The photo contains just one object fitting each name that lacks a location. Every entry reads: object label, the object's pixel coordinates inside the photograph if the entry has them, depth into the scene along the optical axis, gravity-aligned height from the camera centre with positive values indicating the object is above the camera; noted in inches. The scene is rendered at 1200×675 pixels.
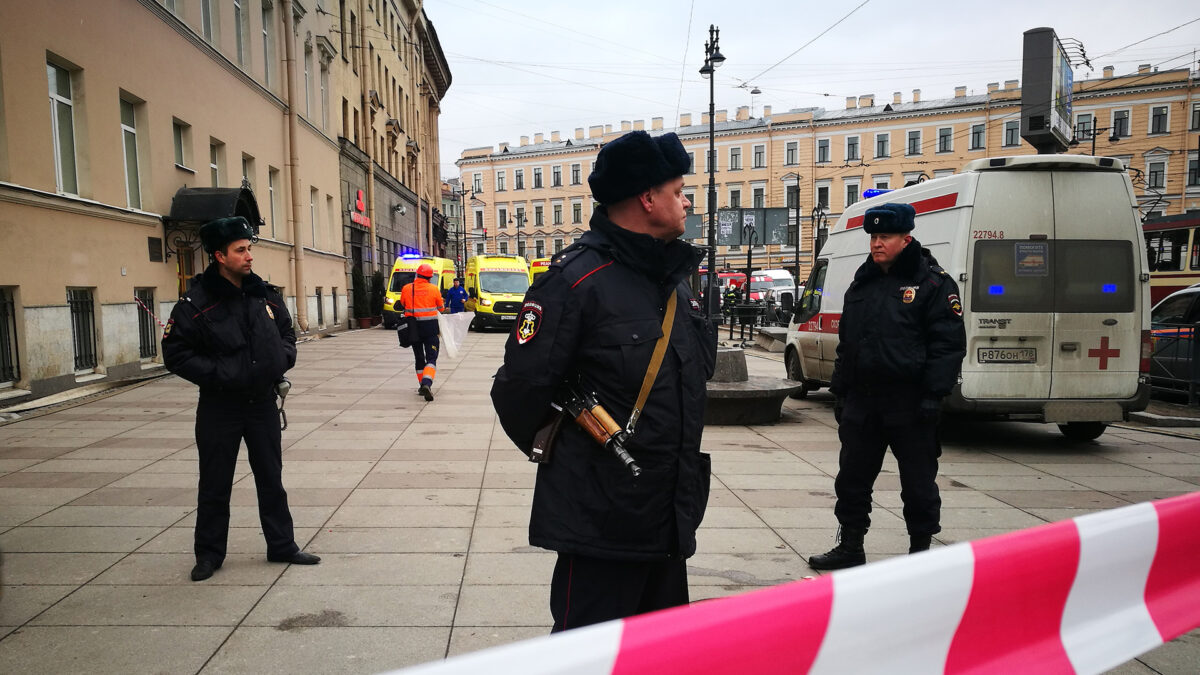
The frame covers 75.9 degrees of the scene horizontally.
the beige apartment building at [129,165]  367.9 +86.0
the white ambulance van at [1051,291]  282.7 -2.6
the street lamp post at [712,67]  816.3 +241.8
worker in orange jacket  424.8 -12.6
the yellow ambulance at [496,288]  1049.5 +4.6
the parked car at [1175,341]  414.9 -32.5
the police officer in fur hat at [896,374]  157.4 -18.3
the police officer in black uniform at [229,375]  156.7 -16.4
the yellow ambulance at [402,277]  1004.8 +19.6
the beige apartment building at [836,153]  2140.7 +444.8
